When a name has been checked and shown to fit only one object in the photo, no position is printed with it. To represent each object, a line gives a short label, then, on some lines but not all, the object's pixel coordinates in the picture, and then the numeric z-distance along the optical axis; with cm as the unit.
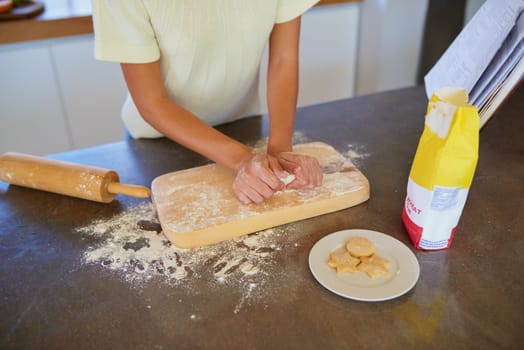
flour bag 66
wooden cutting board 80
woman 87
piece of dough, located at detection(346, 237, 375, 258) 73
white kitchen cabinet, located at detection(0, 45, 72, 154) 178
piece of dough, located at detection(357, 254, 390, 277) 70
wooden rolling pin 90
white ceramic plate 67
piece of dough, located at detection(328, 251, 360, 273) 71
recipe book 87
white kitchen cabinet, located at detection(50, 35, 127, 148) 185
